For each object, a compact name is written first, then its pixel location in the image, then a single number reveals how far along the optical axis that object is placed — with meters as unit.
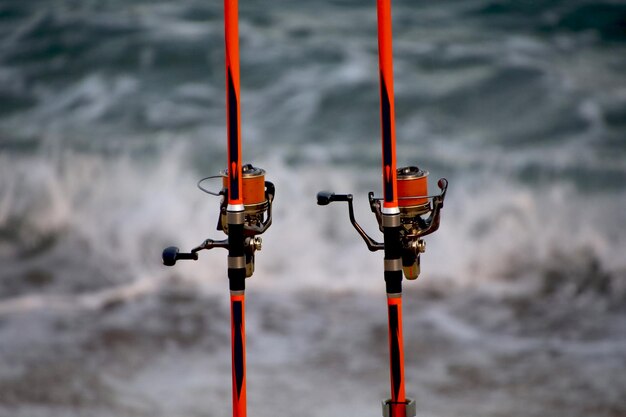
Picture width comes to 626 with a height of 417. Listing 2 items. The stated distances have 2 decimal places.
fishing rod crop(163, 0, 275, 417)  8.35
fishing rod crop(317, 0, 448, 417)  8.49
